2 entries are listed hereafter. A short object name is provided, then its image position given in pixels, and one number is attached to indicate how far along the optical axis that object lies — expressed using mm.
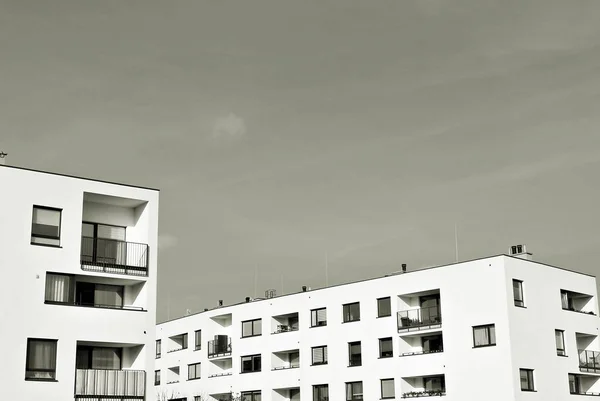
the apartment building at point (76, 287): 38250
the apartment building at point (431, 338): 55844
